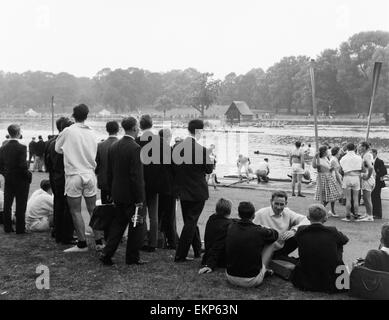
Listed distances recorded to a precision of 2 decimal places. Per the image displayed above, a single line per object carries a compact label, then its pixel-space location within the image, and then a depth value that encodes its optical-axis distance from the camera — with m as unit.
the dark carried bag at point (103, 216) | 5.87
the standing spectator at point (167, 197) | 6.32
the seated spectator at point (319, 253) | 4.95
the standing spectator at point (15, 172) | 7.20
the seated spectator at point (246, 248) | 5.03
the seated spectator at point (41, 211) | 7.75
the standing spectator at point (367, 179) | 10.05
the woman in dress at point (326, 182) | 10.45
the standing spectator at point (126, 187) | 5.58
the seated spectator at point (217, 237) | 5.71
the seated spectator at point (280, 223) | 5.60
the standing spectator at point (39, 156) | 19.95
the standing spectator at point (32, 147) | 21.28
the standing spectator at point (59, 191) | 6.43
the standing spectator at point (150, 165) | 6.33
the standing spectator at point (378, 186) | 10.42
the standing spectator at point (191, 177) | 5.85
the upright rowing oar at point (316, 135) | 8.38
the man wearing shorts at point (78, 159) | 6.04
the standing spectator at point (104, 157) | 6.70
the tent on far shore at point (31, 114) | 137.12
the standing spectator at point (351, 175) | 10.09
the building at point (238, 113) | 109.94
